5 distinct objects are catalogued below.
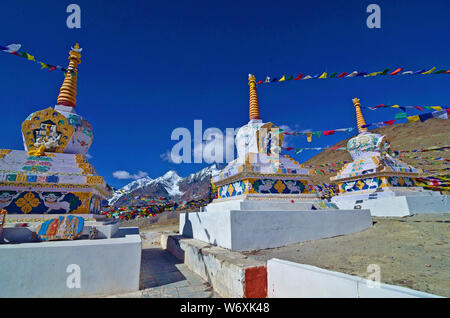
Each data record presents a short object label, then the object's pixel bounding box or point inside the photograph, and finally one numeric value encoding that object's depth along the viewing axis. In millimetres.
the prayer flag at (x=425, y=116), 5535
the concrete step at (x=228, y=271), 3092
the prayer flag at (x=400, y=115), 5692
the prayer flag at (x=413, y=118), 5612
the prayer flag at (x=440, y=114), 5545
